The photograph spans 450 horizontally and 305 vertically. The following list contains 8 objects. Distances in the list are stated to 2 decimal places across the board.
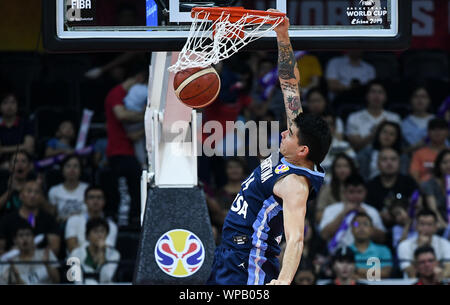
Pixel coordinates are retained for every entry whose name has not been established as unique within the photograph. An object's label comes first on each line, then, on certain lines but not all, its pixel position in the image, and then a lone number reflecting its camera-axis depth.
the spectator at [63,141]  16.51
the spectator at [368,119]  16.89
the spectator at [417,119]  17.13
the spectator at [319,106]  16.64
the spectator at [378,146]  16.48
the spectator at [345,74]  17.85
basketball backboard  10.07
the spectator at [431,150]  16.60
